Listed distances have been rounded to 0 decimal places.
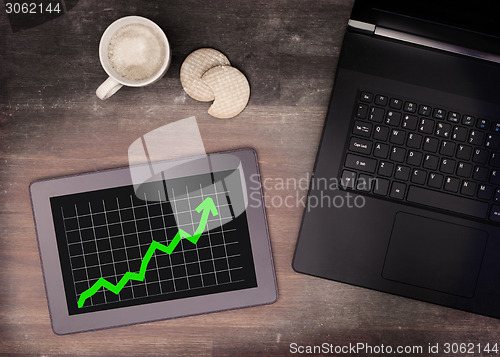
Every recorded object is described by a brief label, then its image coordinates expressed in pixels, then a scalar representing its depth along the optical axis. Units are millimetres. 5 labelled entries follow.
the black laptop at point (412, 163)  659
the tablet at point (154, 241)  710
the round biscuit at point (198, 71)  699
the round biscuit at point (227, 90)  688
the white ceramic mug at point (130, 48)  667
